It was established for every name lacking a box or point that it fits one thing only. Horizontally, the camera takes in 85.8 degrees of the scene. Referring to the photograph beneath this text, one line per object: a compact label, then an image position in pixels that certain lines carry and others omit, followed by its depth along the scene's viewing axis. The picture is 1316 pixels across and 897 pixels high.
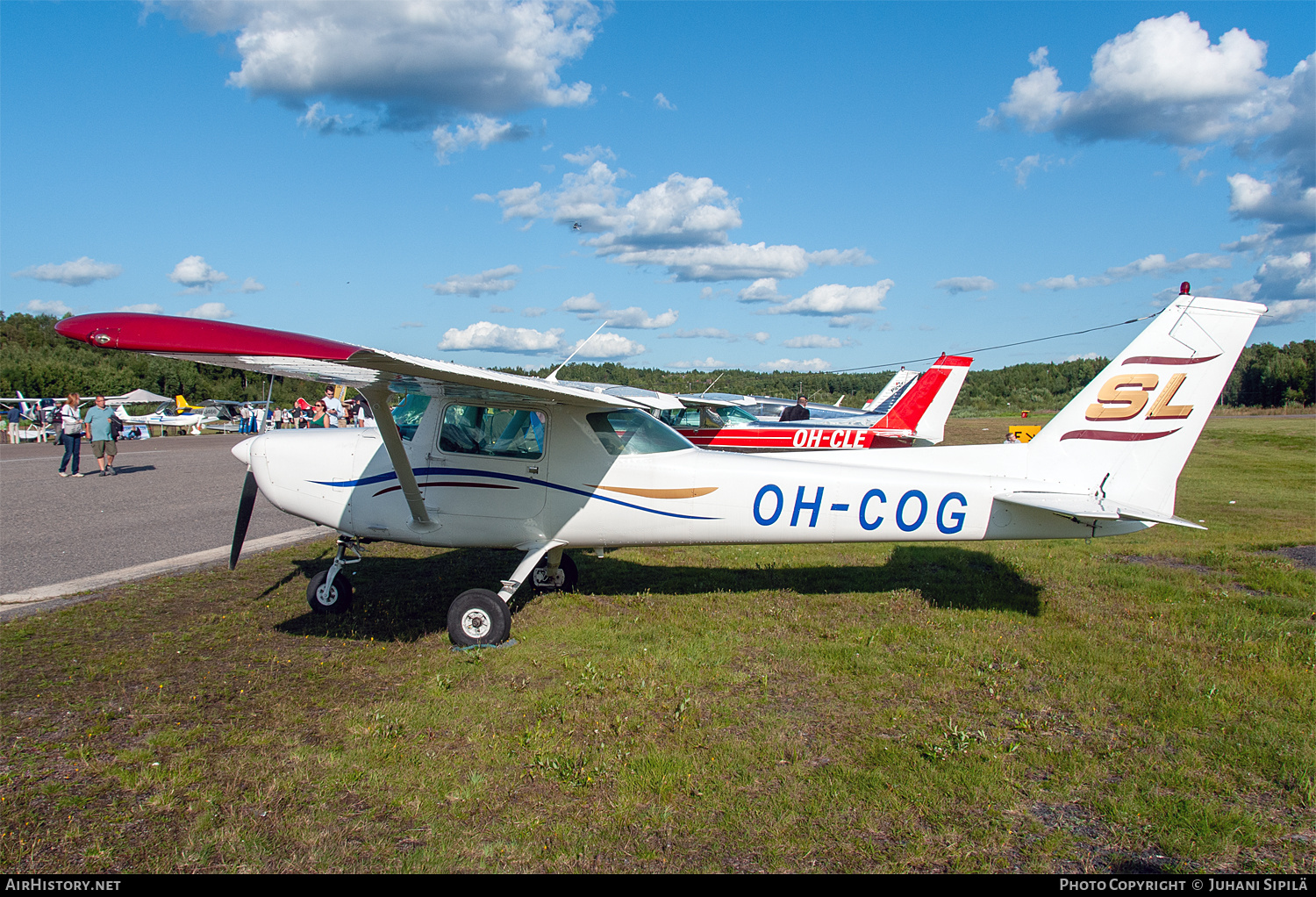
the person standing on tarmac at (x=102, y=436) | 15.72
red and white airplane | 20.42
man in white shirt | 17.25
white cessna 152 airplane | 5.88
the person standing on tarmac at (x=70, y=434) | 15.92
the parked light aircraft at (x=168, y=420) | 37.84
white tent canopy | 44.49
